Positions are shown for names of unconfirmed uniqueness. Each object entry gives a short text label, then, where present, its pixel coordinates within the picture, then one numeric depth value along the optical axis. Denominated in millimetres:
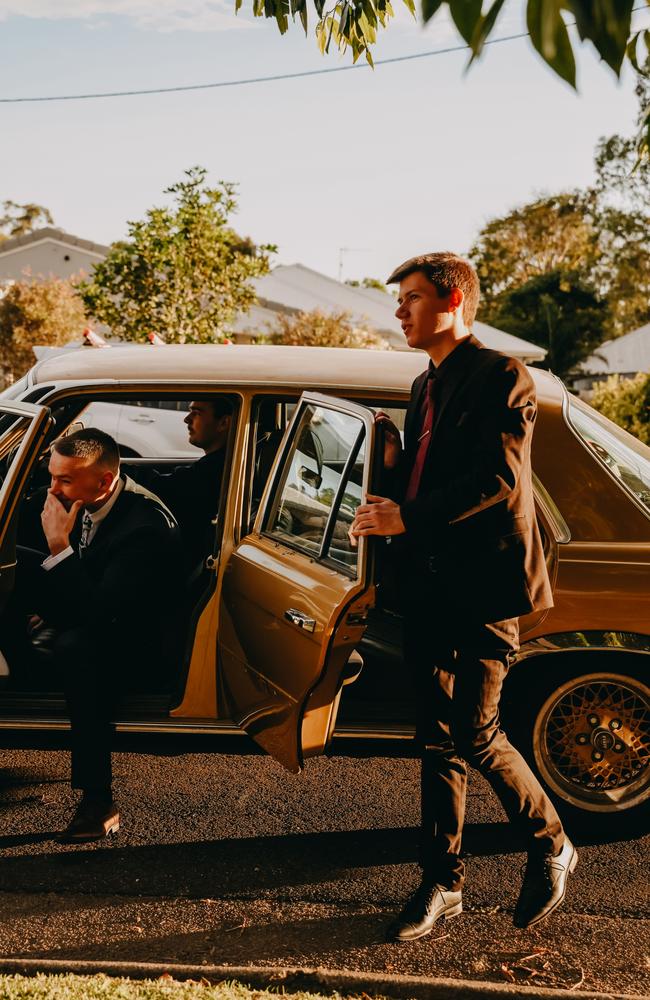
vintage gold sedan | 3967
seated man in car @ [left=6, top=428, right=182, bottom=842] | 4203
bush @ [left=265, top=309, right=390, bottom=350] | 24672
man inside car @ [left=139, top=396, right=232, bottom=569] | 5102
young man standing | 3277
